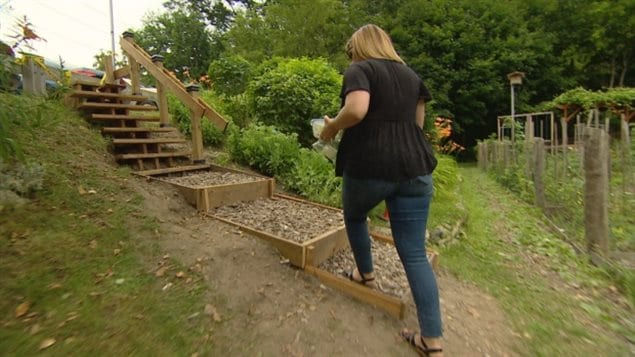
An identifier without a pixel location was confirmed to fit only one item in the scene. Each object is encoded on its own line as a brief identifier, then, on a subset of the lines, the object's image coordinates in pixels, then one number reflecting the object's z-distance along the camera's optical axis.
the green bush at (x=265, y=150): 4.77
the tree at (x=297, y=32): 12.35
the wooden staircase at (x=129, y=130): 4.30
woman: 1.85
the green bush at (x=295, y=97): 5.53
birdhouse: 11.34
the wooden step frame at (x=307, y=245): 2.70
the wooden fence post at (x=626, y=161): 4.99
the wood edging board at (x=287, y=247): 2.69
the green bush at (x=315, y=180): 4.27
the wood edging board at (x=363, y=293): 2.29
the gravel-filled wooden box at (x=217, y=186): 3.49
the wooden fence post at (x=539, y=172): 5.91
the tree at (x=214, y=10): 29.73
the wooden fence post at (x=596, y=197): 3.67
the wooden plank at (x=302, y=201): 3.96
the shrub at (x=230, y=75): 6.97
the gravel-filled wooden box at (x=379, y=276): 2.34
